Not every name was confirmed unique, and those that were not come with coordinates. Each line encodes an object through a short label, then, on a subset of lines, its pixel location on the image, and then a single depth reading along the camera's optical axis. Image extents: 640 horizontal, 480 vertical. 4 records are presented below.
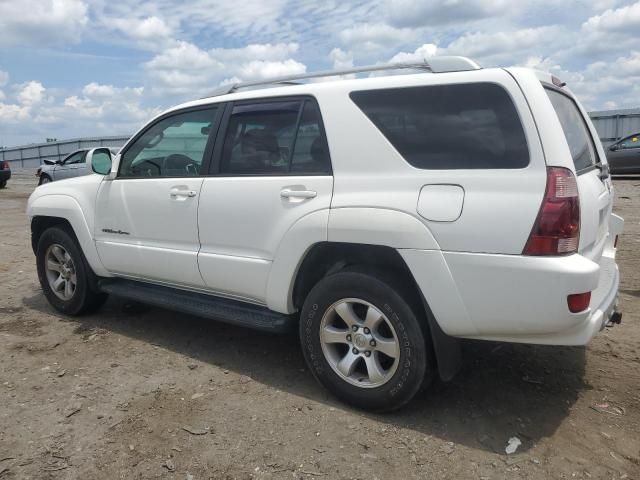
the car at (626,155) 15.91
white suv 2.64
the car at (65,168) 17.70
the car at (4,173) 21.39
